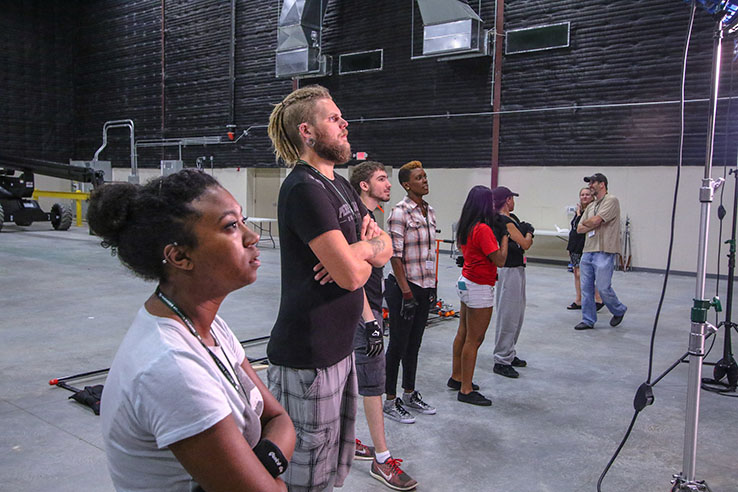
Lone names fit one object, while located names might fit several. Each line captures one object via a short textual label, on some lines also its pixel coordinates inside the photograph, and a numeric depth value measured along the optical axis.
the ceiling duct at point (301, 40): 14.45
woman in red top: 3.98
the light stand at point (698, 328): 2.56
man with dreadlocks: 1.87
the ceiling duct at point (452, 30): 12.14
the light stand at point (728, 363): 4.35
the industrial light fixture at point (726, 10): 2.67
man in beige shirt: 6.21
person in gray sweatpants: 4.64
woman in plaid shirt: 3.67
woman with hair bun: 0.98
